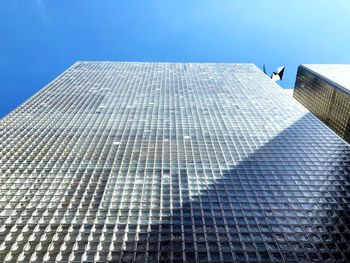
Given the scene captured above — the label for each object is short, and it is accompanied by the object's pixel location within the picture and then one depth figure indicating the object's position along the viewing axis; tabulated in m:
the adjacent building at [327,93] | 141.00
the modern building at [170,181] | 42.28
